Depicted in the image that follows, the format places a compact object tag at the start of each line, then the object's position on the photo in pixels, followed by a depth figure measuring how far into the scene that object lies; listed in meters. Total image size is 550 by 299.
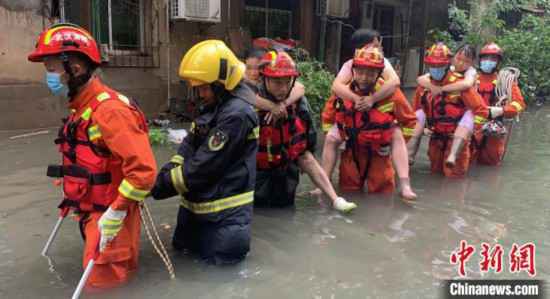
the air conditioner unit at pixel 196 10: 9.03
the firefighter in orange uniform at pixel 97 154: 2.88
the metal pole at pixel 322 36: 12.37
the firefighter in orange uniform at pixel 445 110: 6.15
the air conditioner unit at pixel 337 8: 12.21
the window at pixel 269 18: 11.34
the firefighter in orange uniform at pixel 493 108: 6.96
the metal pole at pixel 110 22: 8.65
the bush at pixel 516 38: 12.12
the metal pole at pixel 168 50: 9.24
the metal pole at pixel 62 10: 7.89
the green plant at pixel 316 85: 8.28
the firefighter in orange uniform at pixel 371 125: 4.94
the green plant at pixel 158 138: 7.55
